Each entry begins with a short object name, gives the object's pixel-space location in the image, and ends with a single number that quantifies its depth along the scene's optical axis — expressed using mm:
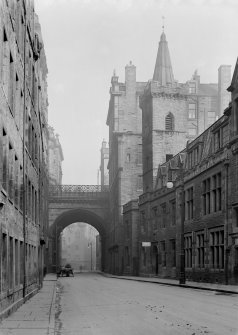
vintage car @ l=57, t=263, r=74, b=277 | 61472
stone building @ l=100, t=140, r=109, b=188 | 125356
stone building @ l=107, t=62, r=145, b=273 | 68062
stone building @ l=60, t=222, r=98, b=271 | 132000
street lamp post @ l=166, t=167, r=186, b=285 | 31484
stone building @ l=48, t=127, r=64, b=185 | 104462
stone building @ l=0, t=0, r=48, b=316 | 14705
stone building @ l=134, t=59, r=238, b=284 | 31719
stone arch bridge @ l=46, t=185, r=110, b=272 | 72938
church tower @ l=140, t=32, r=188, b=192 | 63250
